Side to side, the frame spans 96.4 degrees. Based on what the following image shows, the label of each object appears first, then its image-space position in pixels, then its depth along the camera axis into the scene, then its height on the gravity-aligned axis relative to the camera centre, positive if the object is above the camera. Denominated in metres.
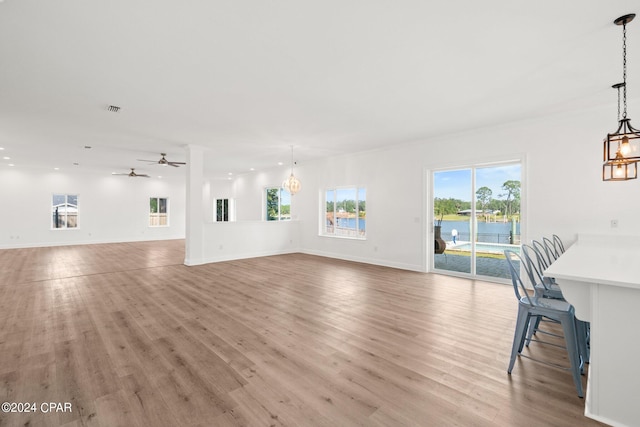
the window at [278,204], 10.51 +0.23
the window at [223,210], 14.18 +0.00
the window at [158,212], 12.92 -0.10
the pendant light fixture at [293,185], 7.40 +0.65
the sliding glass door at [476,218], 5.26 -0.15
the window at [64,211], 10.84 -0.05
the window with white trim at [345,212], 7.73 -0.07
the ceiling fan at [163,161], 7.11 +1.49
